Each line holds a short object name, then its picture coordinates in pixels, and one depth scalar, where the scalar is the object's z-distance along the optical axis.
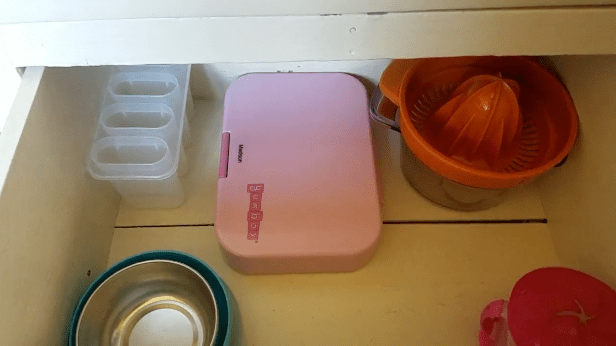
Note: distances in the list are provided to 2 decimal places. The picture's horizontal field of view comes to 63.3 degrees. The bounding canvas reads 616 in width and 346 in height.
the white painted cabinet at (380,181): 0.39
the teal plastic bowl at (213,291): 0.47
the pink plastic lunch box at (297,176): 0.54
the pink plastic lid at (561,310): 0.45
